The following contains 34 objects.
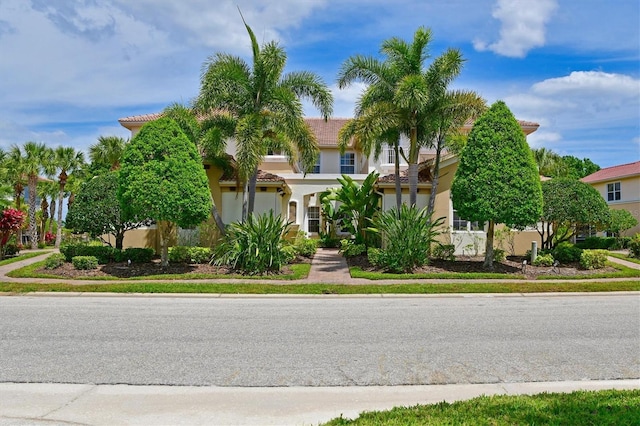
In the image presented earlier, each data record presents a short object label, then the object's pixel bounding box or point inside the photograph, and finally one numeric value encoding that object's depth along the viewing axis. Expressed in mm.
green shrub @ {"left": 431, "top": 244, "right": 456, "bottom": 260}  20812
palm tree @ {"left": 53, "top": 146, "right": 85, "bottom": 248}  34500
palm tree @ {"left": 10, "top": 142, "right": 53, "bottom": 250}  33094
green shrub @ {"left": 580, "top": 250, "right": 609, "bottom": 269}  19188
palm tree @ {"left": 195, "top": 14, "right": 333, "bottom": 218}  19062
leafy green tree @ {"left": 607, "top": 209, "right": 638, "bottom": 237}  25630
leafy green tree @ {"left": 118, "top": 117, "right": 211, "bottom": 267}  16875
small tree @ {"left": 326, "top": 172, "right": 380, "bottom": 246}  23312
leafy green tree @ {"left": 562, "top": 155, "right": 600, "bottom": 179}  61156
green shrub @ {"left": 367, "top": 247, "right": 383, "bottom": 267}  18681
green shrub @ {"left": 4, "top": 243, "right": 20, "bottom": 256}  25753
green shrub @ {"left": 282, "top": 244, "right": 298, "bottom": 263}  18688
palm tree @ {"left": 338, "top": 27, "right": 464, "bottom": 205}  19469
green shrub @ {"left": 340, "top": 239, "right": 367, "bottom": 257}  22062
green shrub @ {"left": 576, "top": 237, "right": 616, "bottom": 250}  28652
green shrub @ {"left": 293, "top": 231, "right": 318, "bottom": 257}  22156
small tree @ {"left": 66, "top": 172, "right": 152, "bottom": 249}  19500
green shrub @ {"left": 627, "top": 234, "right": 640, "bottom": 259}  22984
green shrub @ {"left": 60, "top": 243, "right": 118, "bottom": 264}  20005
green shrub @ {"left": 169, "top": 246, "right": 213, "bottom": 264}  20083
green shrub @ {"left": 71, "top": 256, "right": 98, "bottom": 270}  18391
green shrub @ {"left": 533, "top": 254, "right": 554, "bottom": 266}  19562
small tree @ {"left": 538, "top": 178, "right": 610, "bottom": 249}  19969
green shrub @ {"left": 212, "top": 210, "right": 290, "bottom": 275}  17625
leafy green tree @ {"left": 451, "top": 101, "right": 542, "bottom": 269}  17734
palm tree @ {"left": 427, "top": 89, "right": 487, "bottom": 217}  19438
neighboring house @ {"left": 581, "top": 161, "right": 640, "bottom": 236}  33875
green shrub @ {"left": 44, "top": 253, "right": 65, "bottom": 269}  18678
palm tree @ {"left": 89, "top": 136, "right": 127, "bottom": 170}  32534
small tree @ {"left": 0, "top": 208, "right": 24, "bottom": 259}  24048
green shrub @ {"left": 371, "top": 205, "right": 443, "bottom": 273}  18000
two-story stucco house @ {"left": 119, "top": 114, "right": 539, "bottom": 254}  23656
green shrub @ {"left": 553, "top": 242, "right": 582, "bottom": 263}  20616
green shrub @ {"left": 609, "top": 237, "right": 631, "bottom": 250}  29767
